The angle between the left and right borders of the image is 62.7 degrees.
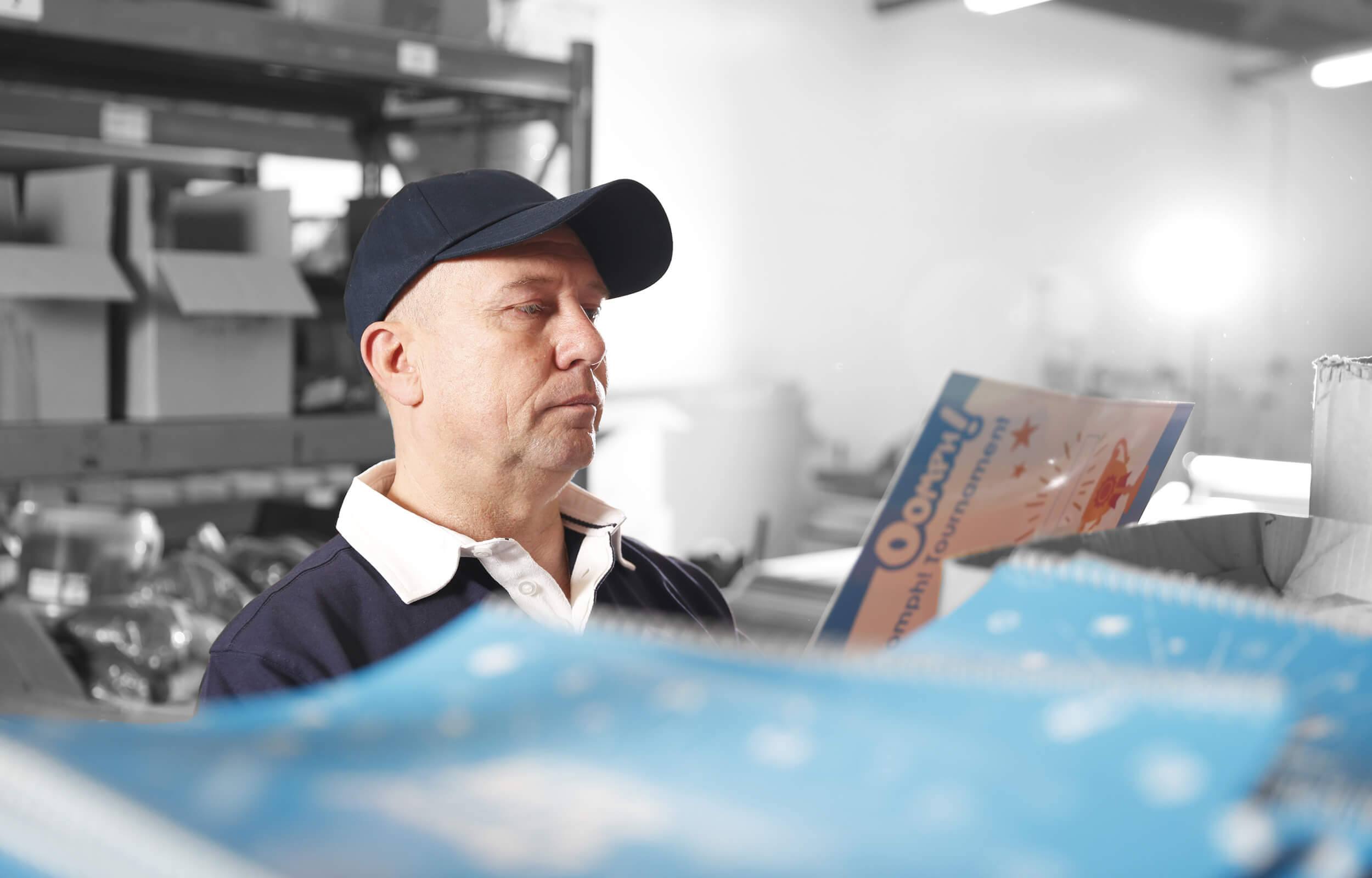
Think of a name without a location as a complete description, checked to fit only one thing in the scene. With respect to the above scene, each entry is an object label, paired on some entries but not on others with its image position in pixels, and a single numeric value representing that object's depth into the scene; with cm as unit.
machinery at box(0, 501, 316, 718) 190
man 109
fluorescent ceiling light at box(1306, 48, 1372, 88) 215
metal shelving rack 181
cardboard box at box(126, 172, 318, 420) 200
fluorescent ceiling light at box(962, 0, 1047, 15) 379
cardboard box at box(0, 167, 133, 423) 186
